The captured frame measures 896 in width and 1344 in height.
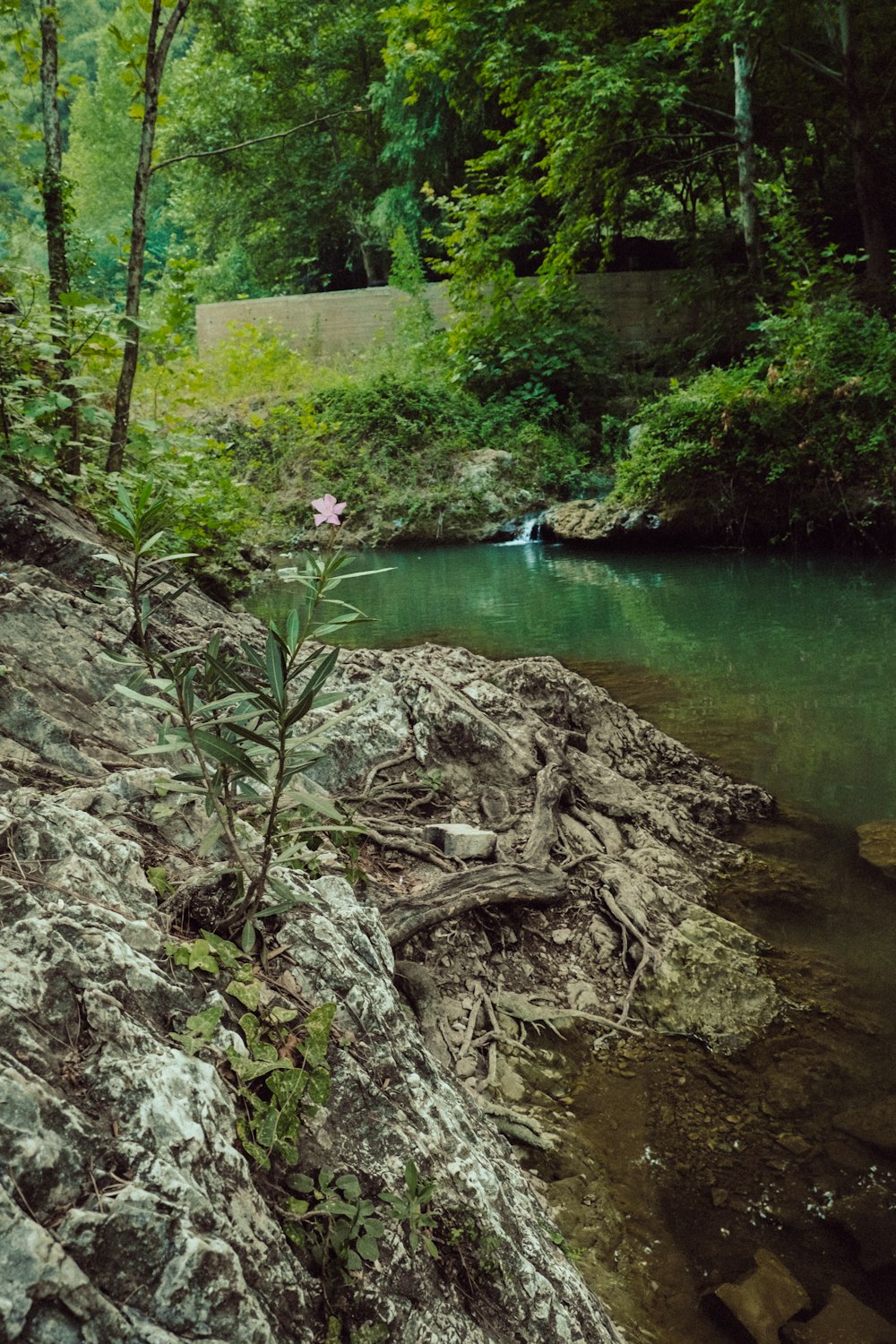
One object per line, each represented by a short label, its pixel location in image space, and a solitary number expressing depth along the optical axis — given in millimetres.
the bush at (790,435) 12422
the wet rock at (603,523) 14969
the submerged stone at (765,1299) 2043
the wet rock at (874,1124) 2615
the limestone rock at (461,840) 3605
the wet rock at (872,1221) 2252
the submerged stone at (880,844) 4223
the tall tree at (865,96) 15016
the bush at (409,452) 19328
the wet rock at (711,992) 3121
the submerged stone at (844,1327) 2023
